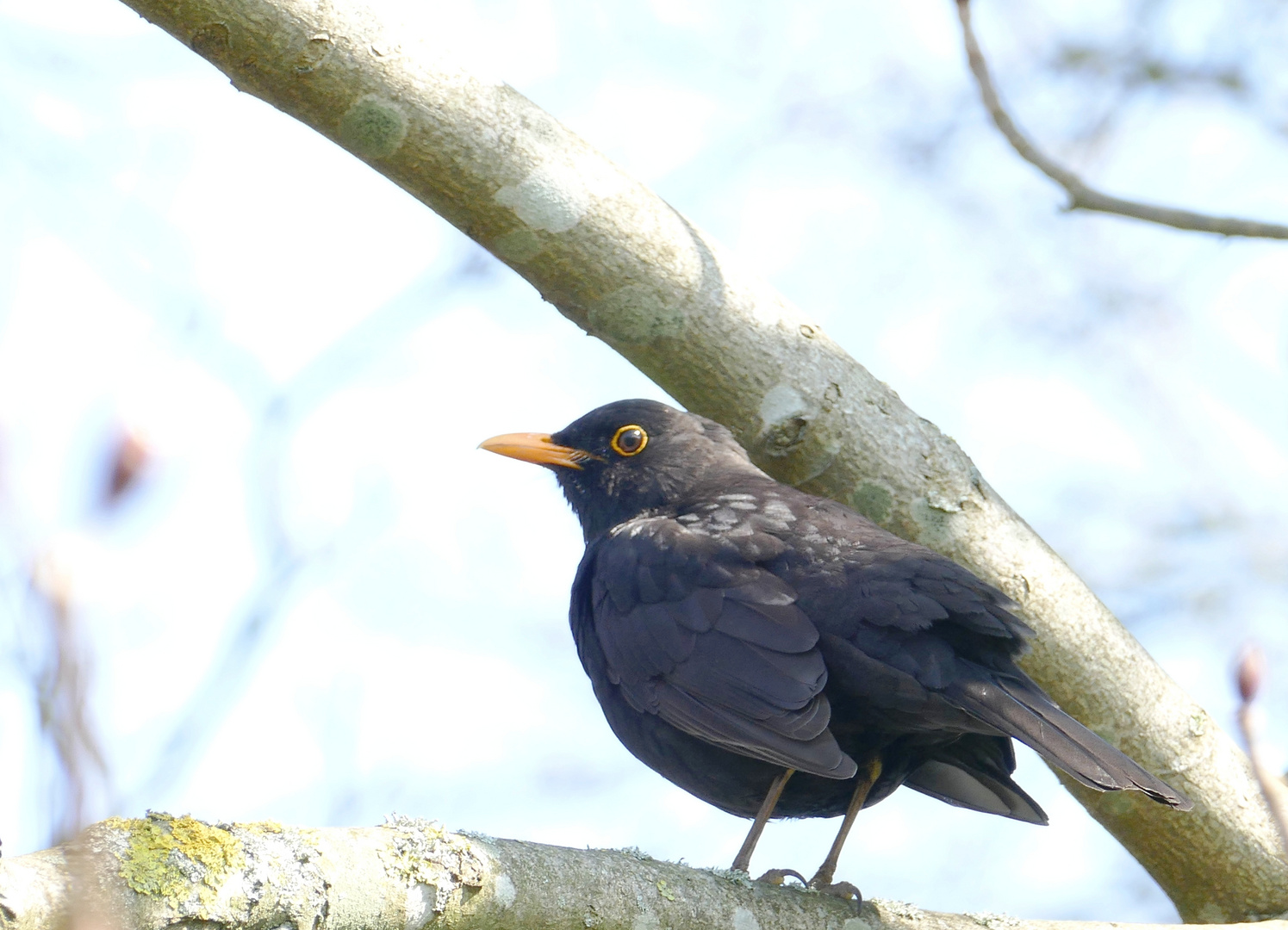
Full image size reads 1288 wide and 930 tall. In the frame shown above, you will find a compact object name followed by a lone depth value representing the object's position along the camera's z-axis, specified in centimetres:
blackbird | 711
